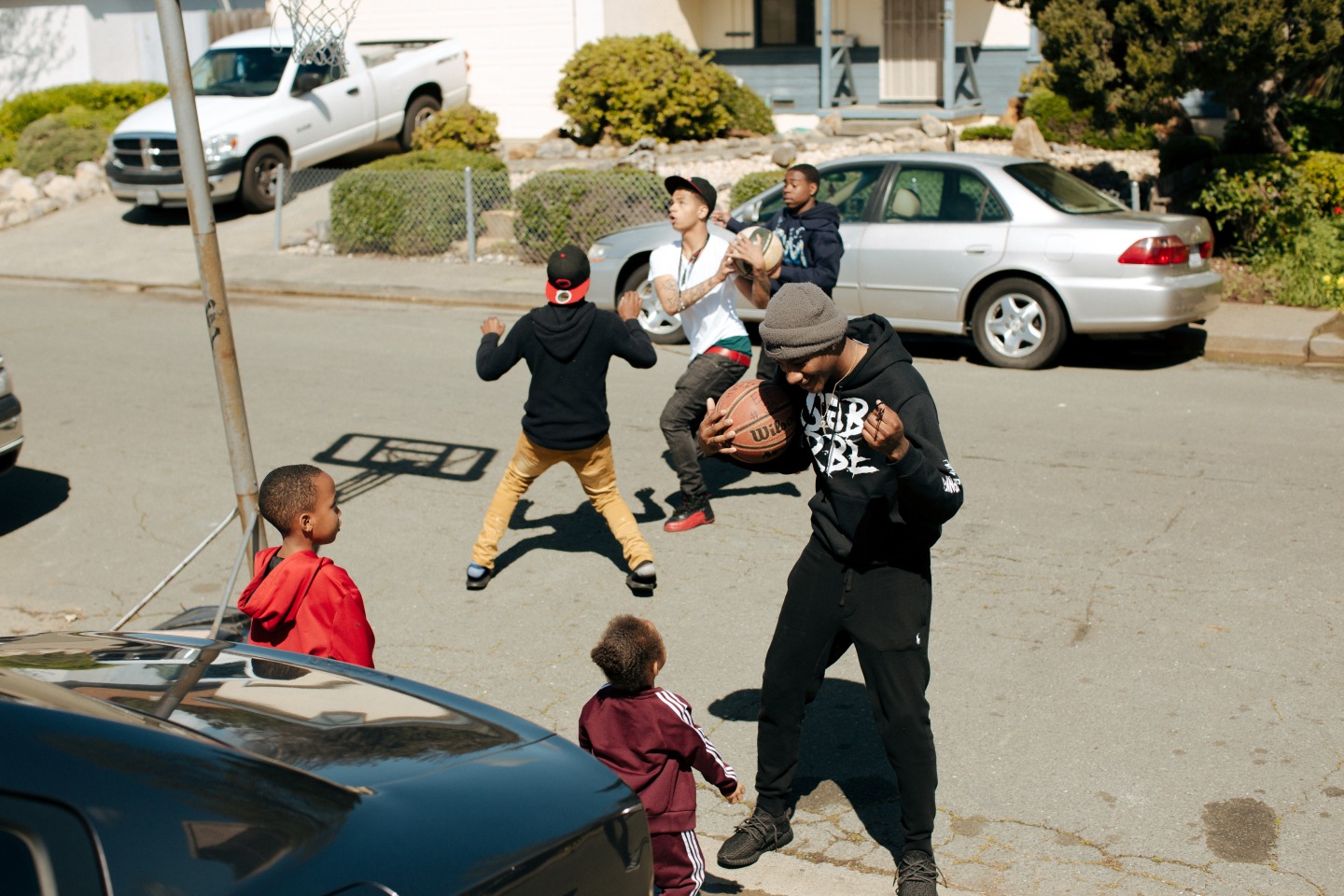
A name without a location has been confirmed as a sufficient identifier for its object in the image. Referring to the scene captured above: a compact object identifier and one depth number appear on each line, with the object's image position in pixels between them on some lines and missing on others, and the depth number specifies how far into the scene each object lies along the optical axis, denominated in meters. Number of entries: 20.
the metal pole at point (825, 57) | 20.47
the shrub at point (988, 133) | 18.38
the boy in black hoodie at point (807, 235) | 7.61
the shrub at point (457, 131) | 18.98
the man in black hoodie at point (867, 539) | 3.71
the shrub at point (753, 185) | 14.48
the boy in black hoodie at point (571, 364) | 6.03
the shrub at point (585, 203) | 14.86
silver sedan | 9.92
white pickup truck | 17.20
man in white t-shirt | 6.80
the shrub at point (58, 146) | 20.94
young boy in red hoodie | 3.94
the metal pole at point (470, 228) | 15.67
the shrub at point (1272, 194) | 12.34
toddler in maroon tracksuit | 3.58
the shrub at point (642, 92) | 18.53
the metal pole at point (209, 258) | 5.42
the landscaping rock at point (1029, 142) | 17.50
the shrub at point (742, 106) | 19.61
